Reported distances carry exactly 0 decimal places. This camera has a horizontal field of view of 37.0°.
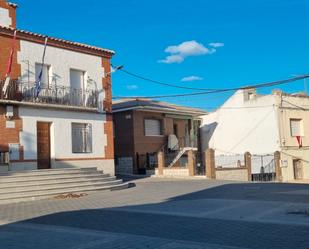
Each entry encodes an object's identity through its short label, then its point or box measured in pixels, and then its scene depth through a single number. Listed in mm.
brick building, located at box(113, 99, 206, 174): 31109
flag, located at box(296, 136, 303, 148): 34312
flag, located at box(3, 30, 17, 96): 20016
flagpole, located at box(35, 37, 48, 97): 21341
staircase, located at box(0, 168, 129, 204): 16641
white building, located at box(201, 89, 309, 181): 33312
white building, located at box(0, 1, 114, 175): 20406
